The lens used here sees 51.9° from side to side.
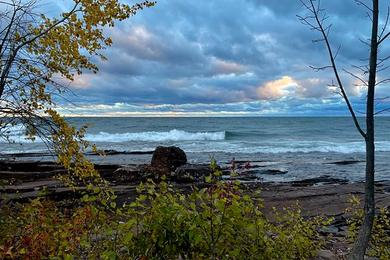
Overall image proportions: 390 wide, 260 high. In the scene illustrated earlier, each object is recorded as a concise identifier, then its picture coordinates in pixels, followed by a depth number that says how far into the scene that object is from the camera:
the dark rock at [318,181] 21.88
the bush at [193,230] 3.51
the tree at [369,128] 4.07
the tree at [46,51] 6.10
